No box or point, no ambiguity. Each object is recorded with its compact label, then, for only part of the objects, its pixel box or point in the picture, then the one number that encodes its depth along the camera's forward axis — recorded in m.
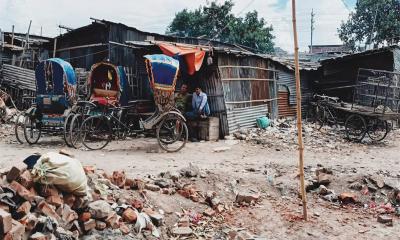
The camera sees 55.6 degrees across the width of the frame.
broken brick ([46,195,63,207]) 4.30
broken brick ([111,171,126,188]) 5.81
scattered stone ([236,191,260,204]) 6.49
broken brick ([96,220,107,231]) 4.55
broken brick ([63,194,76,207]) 4.52
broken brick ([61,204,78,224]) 4.29
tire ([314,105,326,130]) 14.82
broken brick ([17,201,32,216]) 3.96
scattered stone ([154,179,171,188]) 6.39
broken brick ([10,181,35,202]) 4.11
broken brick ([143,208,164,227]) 5.23
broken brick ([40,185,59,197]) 4.36
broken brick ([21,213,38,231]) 3.83
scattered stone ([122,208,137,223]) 4.89
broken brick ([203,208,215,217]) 5.89
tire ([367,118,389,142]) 12.41
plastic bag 4.38
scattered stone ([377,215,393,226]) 5.99
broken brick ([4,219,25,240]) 3.53
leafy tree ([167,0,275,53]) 33.84
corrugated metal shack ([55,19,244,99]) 13.59
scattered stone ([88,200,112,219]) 4.59
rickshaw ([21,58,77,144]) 9.41
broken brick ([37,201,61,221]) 4.13
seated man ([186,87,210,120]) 11.64
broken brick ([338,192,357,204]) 6.93
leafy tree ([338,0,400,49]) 30.67
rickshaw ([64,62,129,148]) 10.00
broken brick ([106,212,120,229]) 4.63
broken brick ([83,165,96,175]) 5.62
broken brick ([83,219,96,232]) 4.46
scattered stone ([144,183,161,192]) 6.12
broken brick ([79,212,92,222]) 4.55
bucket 14.39
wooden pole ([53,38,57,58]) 18.38
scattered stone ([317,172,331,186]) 7.46
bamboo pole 5.88
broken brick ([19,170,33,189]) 4.33
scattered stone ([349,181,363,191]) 7.32
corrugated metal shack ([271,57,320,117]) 17.41
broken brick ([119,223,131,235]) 4.67
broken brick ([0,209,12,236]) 3.52
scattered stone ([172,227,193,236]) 5.17
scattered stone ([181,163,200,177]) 7.04
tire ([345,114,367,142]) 12.51
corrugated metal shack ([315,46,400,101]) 16.38
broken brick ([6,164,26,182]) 4.32
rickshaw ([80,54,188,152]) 9.52
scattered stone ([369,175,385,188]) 7.38
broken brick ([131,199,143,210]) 5.29
